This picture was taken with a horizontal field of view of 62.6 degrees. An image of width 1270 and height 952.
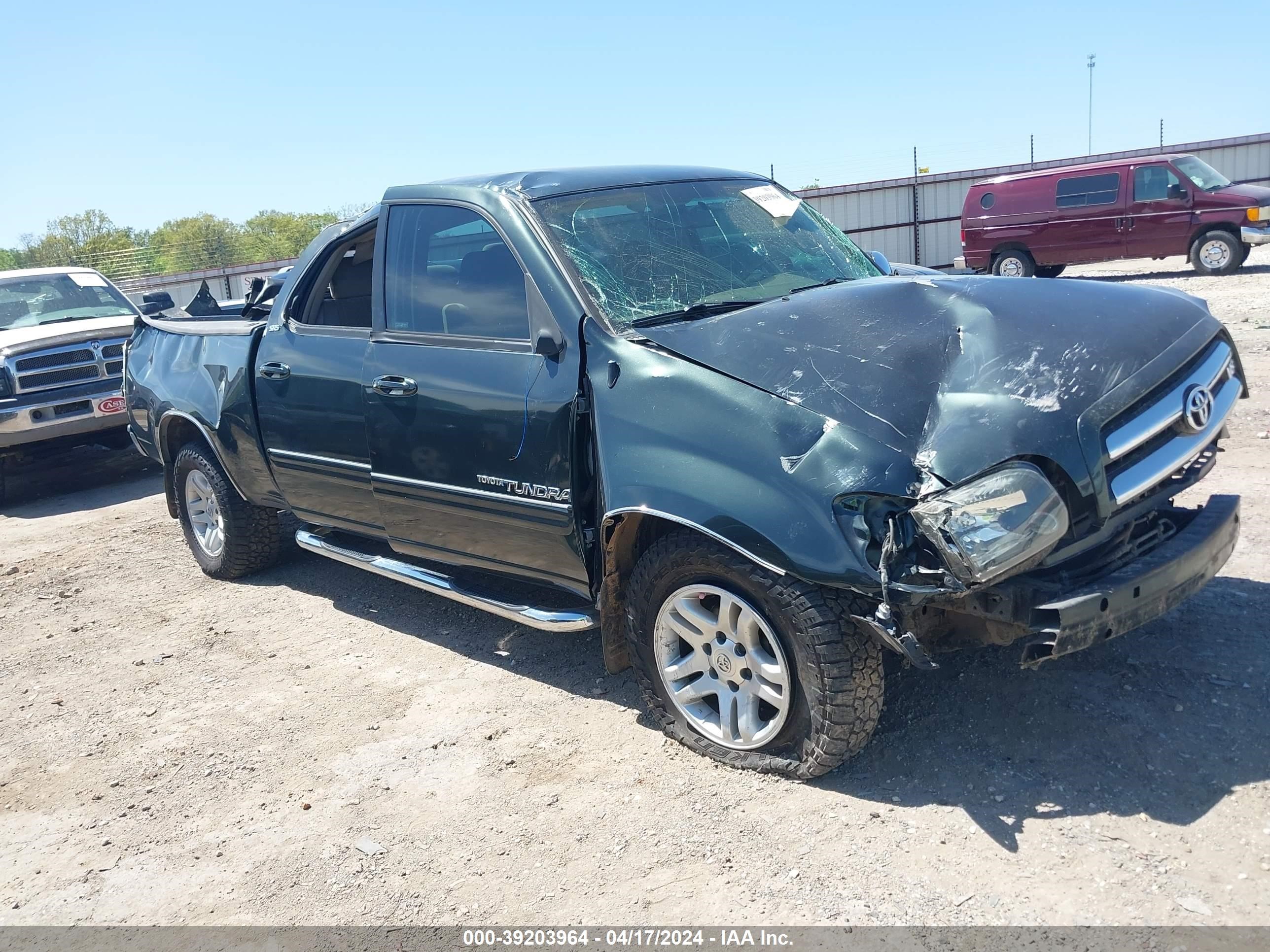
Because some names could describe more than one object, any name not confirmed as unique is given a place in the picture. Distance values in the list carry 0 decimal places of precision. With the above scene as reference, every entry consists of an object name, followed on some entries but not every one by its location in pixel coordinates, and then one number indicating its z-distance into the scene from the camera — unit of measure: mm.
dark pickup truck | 2957
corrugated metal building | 22750
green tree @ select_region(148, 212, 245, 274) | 31062
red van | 16125
